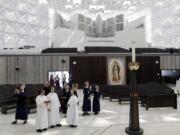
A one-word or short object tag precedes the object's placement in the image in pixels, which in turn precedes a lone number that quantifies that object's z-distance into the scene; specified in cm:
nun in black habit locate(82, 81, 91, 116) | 745
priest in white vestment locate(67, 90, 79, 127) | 597
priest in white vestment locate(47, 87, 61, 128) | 595
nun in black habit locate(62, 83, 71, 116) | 704
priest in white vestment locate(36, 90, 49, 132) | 558
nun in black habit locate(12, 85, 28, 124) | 632
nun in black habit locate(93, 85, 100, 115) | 755
